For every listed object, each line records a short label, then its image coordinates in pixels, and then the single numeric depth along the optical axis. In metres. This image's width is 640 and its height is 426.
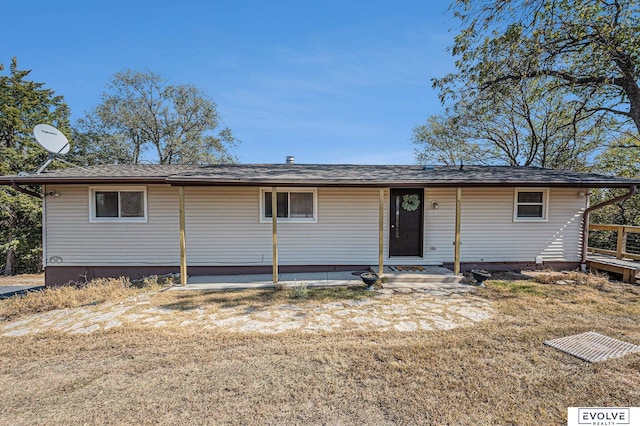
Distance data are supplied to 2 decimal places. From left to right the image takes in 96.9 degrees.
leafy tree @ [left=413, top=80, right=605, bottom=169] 14.48
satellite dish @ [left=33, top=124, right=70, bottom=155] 7.39
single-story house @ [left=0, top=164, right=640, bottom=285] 7.32
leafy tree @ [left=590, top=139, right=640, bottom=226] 13.59
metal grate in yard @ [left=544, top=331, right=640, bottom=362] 3.27
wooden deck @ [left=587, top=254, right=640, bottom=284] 6.77
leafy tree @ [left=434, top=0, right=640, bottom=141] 6.84
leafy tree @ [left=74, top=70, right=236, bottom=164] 17.31
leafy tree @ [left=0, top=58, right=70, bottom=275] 12.62
